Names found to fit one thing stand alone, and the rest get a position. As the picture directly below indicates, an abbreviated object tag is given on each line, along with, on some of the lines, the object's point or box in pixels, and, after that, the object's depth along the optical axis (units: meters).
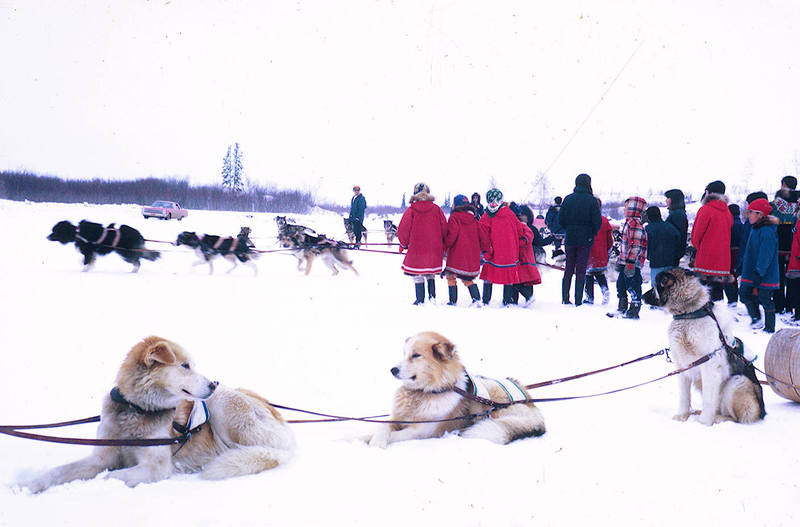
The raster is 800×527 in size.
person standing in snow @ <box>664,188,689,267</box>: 7.16
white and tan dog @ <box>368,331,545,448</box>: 3.10
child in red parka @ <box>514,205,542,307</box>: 7.98
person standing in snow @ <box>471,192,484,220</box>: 11.58
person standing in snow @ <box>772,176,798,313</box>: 7.27
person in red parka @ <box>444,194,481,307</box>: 7.78
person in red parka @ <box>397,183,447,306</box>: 7.51
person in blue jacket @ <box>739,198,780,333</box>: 6.29
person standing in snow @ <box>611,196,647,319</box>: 7.36
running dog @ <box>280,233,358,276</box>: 11.79
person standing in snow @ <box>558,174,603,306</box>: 7.57
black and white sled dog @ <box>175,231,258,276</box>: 11.07
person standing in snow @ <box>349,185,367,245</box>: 16.53
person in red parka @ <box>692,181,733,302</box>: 6.57
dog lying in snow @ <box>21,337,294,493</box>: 2.39
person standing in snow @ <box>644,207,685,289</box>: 6.86
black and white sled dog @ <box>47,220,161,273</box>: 9.65
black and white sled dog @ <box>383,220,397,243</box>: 21.06
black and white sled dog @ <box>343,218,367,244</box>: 17.35
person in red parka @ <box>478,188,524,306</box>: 7.77
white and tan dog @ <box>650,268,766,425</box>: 3.40
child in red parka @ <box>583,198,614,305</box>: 8.17
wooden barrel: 3.59
